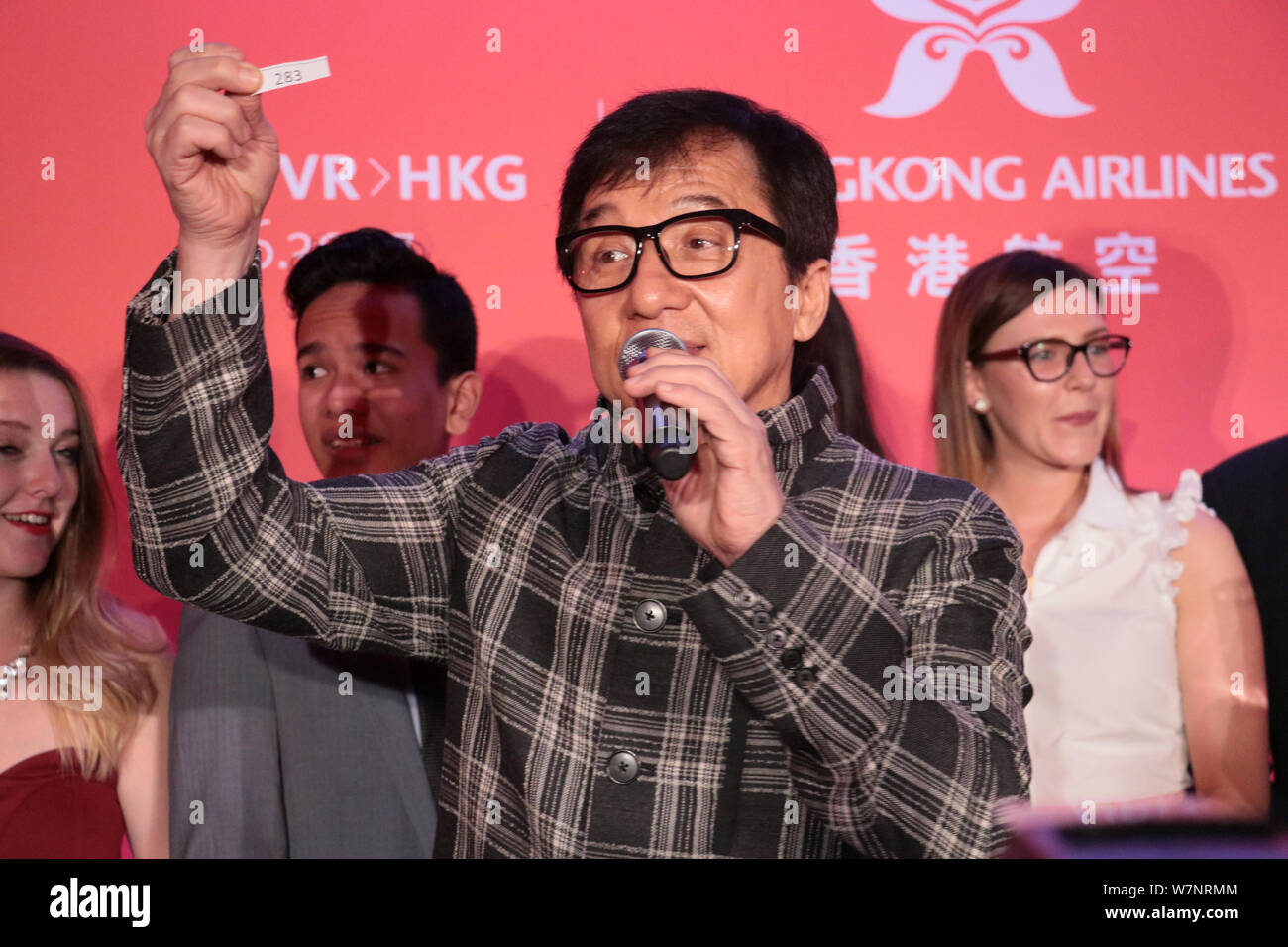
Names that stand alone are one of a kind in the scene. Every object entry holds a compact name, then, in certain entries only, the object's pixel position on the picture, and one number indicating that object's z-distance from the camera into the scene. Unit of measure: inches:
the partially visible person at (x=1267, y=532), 96.9
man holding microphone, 46.9
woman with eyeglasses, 94.5
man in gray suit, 68.1
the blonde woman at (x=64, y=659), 82.1
